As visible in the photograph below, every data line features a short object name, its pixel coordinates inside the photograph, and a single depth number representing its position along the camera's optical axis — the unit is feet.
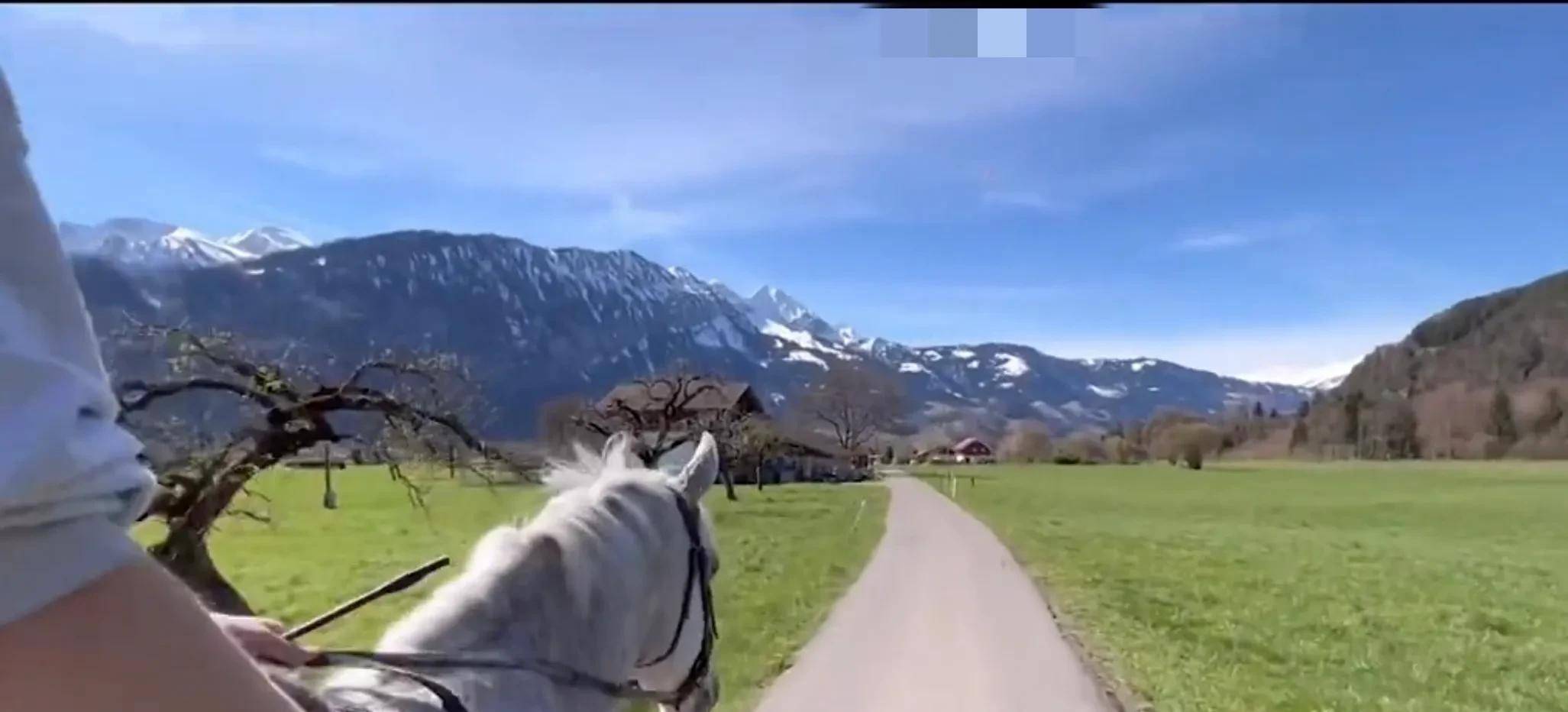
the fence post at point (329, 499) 94.02
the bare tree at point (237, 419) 35.42
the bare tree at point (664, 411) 72.27
